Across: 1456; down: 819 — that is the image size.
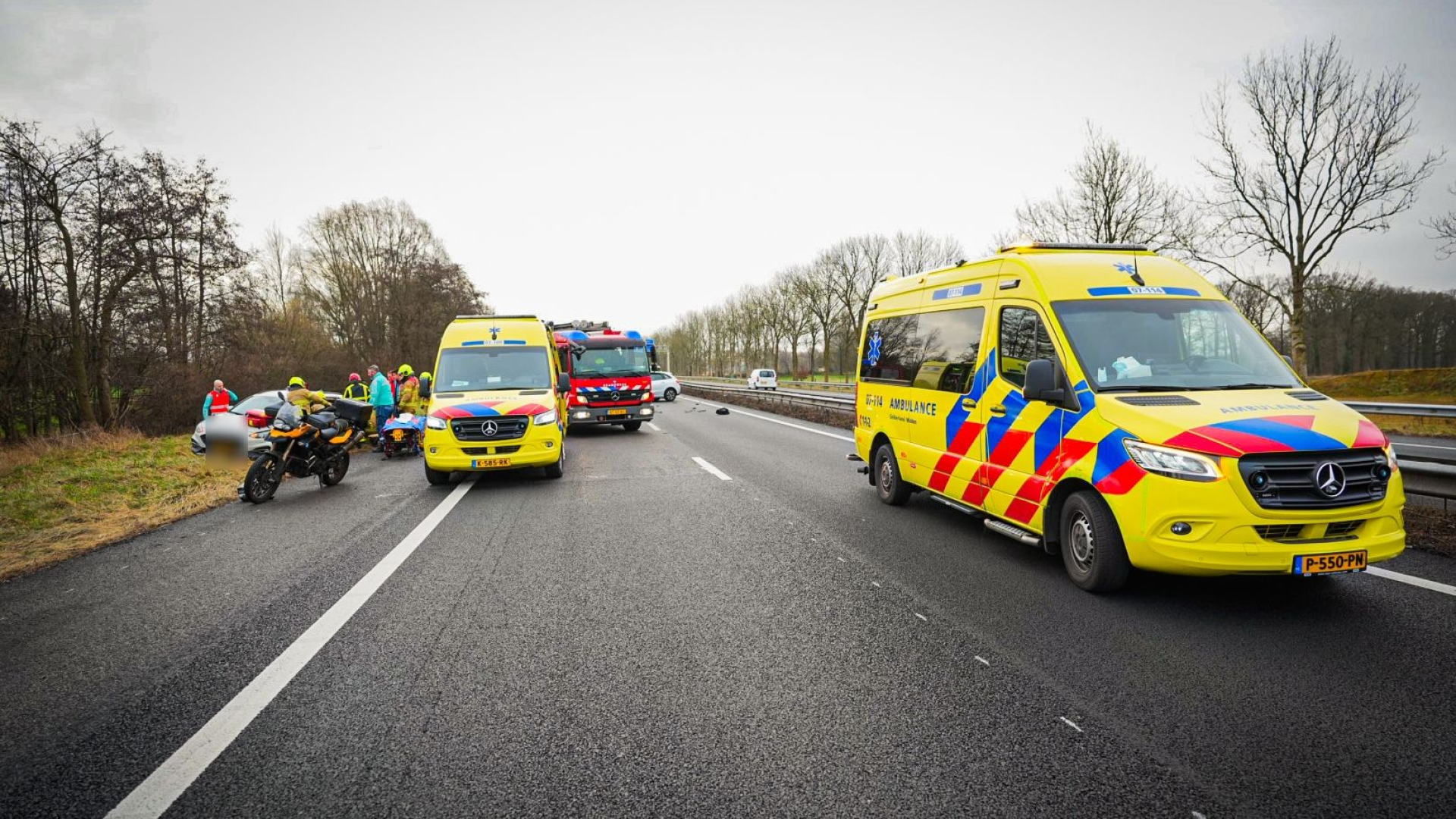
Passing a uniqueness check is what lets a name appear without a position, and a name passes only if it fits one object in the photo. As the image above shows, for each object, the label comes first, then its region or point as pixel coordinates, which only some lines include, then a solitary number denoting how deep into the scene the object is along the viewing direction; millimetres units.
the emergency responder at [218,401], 15074
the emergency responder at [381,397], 15820
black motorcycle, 9234
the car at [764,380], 48588
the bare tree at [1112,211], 25344
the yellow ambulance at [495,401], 9383
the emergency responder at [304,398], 10180
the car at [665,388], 38438
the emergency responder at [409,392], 16252
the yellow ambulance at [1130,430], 3953
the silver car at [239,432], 11195
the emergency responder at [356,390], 15633
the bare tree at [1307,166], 20375
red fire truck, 17609
